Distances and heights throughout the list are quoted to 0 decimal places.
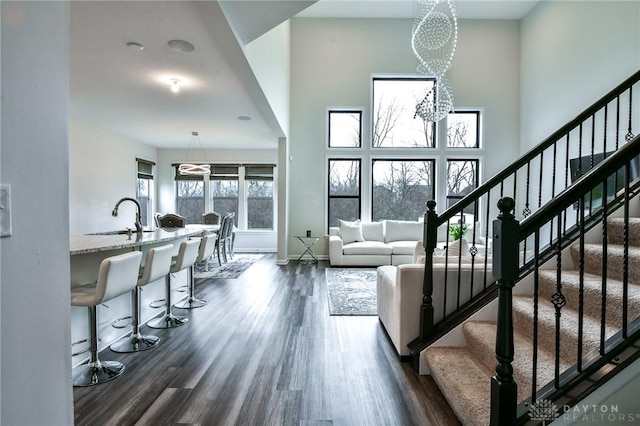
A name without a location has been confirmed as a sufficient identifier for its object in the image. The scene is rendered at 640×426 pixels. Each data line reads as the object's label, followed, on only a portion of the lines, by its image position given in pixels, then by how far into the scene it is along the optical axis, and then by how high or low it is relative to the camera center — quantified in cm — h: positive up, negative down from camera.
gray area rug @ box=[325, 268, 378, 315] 389 -124
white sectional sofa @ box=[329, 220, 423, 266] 678 -82
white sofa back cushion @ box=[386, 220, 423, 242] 735 -59
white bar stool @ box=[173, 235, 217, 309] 393 -78
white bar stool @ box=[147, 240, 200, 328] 331 -67
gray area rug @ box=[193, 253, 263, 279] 577 -124
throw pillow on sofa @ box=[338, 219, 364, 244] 721 -63
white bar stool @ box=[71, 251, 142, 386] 215 -63
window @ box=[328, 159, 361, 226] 806 +34
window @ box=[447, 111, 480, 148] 804 +182
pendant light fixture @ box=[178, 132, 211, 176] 700 +74
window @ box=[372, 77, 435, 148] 805 +212
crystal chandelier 403 +209
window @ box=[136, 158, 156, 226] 832 +40
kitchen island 252 -76
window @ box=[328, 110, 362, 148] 807 +185
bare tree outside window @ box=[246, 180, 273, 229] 896 -6
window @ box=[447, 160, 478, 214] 804 +64
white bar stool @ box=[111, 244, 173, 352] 272 -77
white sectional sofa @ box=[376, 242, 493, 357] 246 -64
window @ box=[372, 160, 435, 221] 806 +40
